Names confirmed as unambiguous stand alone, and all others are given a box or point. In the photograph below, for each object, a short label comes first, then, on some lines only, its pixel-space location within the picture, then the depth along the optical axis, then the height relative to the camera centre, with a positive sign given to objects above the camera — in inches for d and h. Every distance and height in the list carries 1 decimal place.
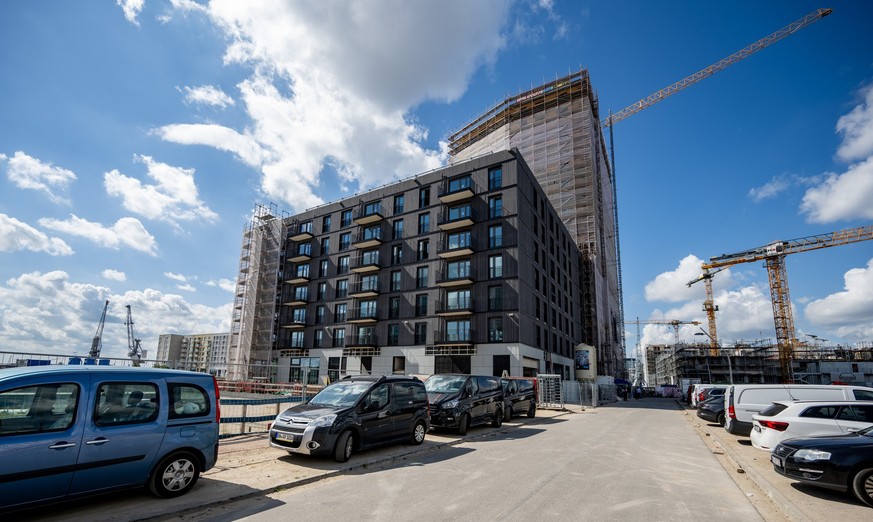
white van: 502.6 -34.3
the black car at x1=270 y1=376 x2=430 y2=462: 350.6 -49.2
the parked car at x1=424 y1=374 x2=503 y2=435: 546.9 -50.1
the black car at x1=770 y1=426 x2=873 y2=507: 260.2 -55.3
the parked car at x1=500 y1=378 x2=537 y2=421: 724.5 -60.5
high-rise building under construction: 2198.8 +984.7
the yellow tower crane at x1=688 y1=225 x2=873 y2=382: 2906.0 +469.3
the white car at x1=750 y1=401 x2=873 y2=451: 361.4 -41.8
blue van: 200.2 -37.0
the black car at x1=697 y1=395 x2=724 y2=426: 791.7 -77.9
